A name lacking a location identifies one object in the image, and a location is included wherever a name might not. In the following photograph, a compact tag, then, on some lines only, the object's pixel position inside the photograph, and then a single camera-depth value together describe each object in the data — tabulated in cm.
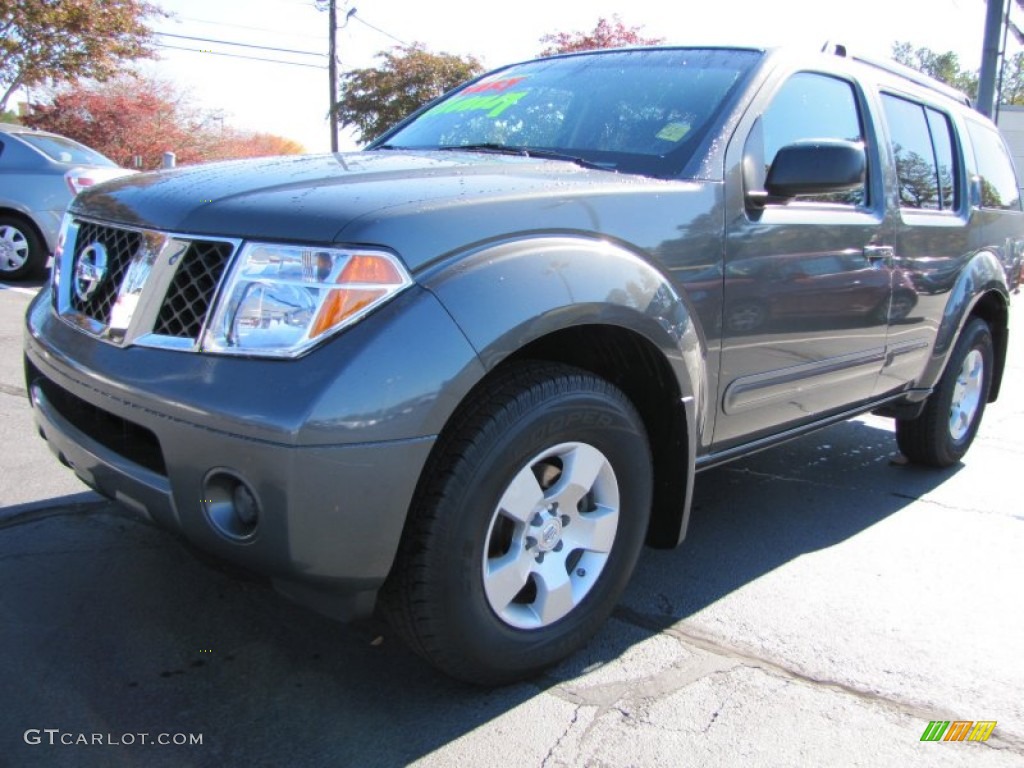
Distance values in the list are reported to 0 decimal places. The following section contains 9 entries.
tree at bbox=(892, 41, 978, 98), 5469
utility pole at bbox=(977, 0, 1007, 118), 1442
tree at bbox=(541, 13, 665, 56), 2197
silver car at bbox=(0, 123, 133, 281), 895
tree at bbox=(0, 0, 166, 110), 1770
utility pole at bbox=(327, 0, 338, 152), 2538
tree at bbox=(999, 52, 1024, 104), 5072
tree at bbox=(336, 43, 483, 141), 2367
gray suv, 193
